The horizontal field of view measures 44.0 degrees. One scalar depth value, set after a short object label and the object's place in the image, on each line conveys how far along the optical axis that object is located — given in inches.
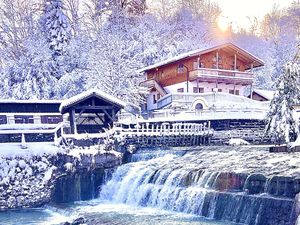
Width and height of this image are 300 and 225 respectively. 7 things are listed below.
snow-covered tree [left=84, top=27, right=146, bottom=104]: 1518.2
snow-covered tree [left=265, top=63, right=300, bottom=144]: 794.2
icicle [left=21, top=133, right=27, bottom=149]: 868.6
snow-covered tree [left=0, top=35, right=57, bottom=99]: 1585.9
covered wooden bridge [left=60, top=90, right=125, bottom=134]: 992.2
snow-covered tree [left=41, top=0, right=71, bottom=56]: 1720.0
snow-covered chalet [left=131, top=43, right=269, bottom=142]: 1311.5
